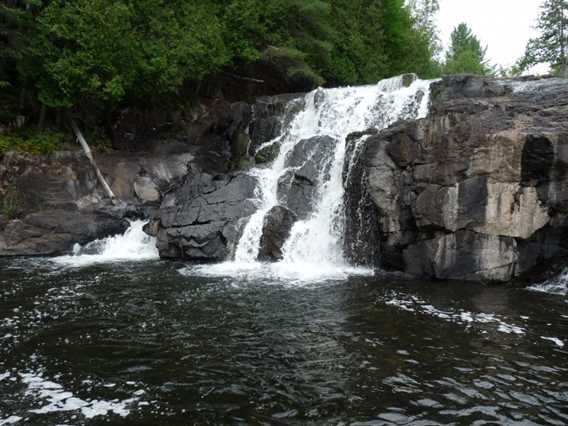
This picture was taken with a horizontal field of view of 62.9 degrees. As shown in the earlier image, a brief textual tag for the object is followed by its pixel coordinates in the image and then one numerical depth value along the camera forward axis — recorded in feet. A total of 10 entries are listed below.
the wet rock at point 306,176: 56.90
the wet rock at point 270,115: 74.38
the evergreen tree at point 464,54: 189.88
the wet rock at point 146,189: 71.56
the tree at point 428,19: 172.04
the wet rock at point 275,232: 51.96
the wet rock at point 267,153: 70.08
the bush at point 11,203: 61.36
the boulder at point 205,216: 53.31
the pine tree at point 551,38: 146.30
